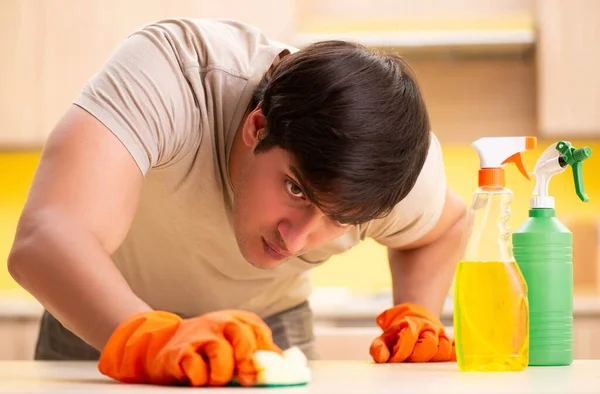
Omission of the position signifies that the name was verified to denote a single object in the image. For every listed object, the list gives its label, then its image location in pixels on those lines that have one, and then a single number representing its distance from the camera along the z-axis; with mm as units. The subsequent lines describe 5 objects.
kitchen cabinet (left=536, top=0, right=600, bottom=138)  4026
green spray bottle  1697
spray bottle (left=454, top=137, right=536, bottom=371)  1601
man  1544
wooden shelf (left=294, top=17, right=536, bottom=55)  4034
